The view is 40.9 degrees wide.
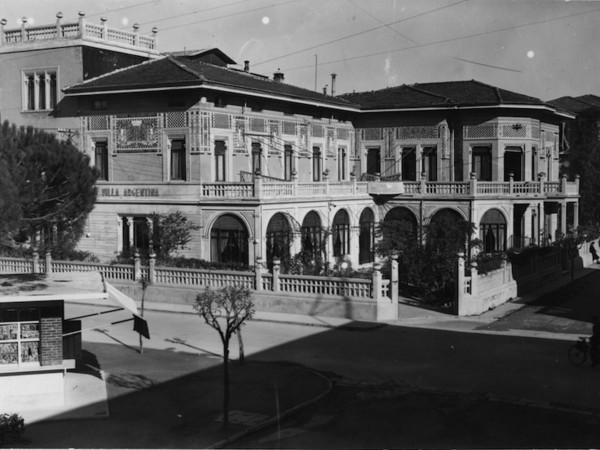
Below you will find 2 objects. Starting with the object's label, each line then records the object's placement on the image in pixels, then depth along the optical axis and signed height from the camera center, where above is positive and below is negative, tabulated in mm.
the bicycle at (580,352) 19281 -3638
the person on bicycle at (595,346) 19109 -3421
